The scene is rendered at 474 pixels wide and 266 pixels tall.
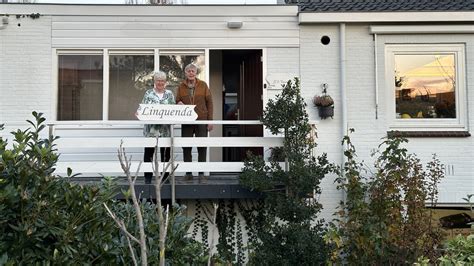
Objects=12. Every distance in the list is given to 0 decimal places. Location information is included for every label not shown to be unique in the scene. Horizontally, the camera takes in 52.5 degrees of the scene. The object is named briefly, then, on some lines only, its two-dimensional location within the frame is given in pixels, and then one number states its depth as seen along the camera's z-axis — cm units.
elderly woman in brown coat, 692
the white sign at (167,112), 627
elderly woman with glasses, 655
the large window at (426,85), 761
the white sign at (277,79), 762
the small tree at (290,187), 570
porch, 631
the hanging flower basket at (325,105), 734
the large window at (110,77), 775
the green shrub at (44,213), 284
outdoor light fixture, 757
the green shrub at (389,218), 596
